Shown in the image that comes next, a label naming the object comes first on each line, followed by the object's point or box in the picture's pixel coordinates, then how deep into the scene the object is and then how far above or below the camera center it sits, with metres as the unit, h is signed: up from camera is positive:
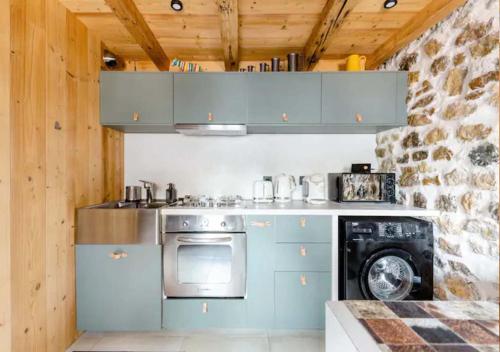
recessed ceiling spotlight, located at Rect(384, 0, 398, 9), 1.71 +1.21
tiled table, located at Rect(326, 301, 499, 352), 0.64 -0.43
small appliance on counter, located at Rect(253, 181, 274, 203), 2.34 -0.11
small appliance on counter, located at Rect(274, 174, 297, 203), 2.36 -0.08
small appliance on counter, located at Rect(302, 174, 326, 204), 2.31 -0.09
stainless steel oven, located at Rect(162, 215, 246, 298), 1.90 -0.60
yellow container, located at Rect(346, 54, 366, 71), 2.24 +1.04
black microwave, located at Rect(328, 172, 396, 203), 2.20 -0.07
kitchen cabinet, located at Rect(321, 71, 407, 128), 2.13 +0.69
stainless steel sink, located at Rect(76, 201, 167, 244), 1.86 -0.35
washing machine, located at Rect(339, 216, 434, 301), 1.79 -0.54
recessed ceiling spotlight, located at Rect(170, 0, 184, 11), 1.71 +1.20
